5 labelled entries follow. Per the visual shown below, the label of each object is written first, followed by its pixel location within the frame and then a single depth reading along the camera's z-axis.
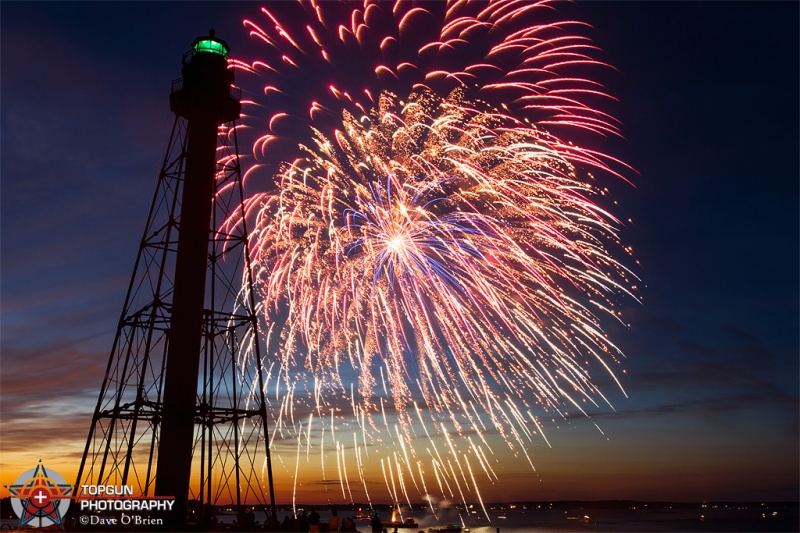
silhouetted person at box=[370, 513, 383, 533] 41.28
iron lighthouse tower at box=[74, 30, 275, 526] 35.25
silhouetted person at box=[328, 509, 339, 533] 36.66
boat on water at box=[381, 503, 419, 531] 53.54
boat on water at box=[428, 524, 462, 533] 75.09
